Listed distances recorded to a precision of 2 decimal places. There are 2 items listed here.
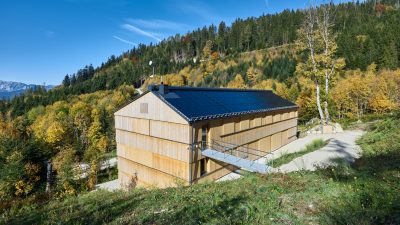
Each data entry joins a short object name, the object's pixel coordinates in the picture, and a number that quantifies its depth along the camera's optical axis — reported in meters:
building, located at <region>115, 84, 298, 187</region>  19.09
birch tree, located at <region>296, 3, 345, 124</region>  32.84
